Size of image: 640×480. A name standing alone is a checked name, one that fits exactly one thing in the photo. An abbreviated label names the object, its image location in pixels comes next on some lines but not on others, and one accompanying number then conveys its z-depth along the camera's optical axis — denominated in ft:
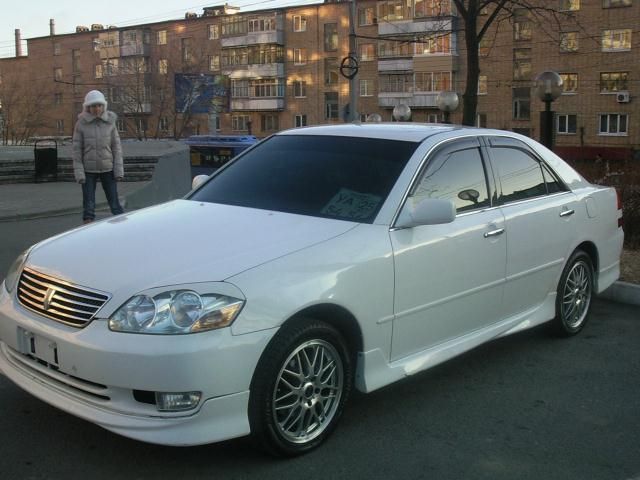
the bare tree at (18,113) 172.51
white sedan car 10.21
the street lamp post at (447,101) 59.72
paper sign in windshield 13.24
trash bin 56.65
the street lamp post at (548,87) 39.65
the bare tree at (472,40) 42.70
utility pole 76.52
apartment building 162.91
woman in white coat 27.61
